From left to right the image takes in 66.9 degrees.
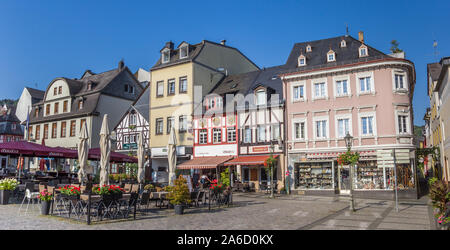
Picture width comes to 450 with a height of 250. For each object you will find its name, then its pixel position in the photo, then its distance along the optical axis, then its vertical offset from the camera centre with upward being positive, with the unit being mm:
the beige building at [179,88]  30891 +7335
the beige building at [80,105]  37012 +7069
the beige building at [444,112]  20153 +3638
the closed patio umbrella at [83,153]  16500 +663
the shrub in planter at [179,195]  12216 -1039
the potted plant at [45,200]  11398 -1108
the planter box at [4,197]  14258 -1258
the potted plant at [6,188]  14273 -898
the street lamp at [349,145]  13945 +927
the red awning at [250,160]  24956 +486
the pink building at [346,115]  22031 +3507
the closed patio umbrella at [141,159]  18375 +417
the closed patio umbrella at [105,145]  15109 +978
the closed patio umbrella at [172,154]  17378 +648
